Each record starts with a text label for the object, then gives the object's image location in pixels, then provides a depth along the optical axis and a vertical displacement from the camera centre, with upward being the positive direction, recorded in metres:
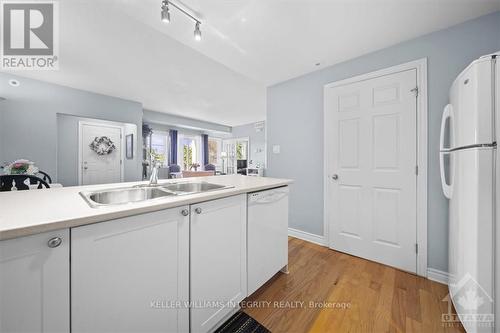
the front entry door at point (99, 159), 4.26 +0.17
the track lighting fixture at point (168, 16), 1.40 +1.23
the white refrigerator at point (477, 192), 1.06 -0.15
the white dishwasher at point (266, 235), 1.43 -0.59
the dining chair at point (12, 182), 2.11 -0.19
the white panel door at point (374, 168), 1.91 -0.02
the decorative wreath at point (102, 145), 4.40 +0.49
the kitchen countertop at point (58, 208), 0.61 -0.18
